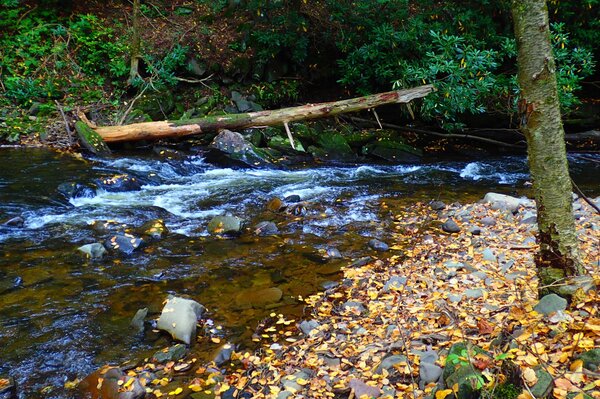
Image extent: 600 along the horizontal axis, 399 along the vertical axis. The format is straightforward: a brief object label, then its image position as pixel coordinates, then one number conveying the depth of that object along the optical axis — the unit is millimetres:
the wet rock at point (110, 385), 3664
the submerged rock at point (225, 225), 7070
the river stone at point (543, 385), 2412
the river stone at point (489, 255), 5313
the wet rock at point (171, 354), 4125
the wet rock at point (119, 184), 8930
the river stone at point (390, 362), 3411
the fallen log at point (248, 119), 11047
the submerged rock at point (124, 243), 6348
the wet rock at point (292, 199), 8469
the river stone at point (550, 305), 3199
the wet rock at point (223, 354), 4098
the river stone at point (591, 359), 2572
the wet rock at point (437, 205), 8000
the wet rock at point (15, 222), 7047
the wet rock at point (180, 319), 4422
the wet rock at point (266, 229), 7105
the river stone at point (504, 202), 7160
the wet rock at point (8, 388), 3617
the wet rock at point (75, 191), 8352
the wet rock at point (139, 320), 4596
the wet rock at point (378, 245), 6402
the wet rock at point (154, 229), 6891
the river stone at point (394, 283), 5009
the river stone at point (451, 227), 6727
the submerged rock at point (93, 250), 6105
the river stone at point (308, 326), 4477
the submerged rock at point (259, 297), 5125
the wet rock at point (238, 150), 11109
